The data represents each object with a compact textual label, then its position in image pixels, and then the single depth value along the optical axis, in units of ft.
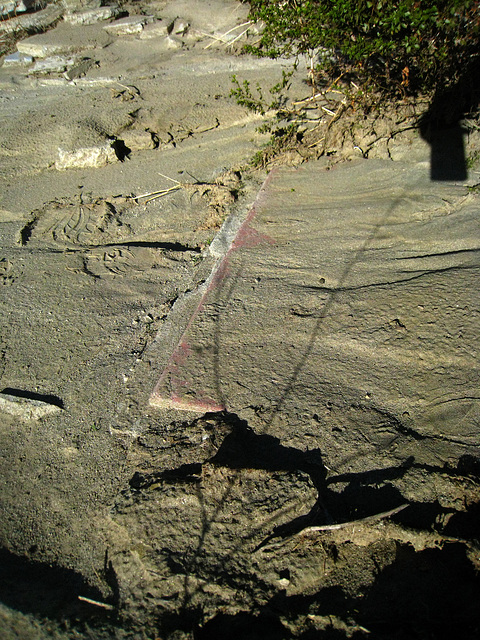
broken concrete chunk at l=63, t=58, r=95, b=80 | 23.08
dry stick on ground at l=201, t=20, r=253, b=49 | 23.00
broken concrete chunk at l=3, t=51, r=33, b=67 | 25.36
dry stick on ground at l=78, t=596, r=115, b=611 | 5.42
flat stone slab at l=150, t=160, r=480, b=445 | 7.06
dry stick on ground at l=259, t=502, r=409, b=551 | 5.50
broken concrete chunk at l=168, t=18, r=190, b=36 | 24.81
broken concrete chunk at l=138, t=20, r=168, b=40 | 25.25
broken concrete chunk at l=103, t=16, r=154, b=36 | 25.98
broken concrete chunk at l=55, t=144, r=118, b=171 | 16.33
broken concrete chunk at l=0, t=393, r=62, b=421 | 8.48
